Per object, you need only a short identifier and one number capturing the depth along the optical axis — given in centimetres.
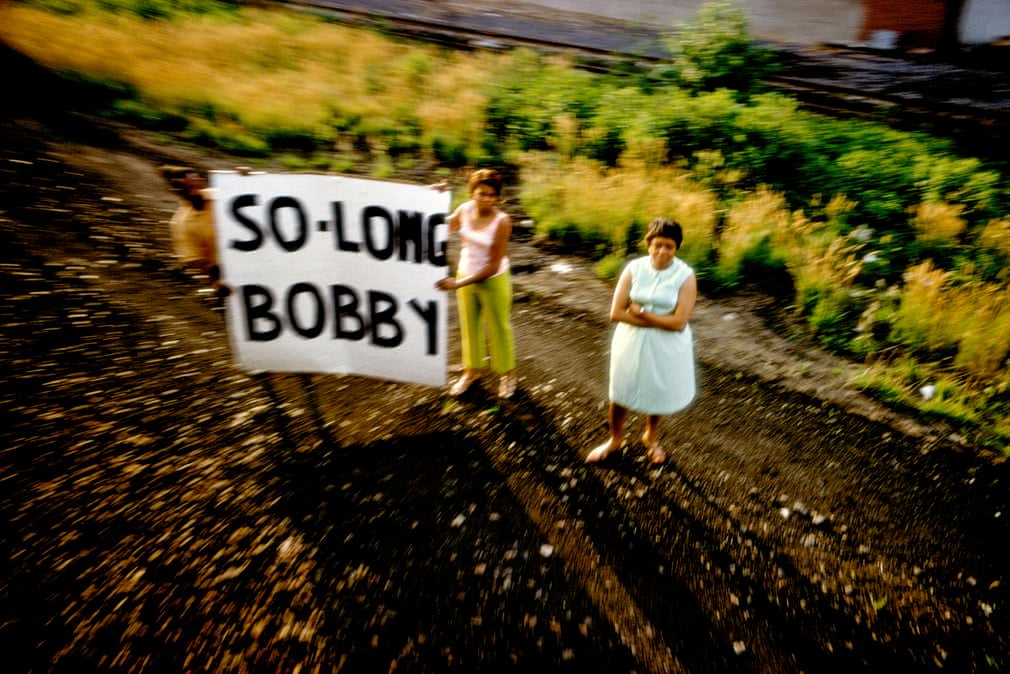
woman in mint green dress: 322
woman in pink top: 369
